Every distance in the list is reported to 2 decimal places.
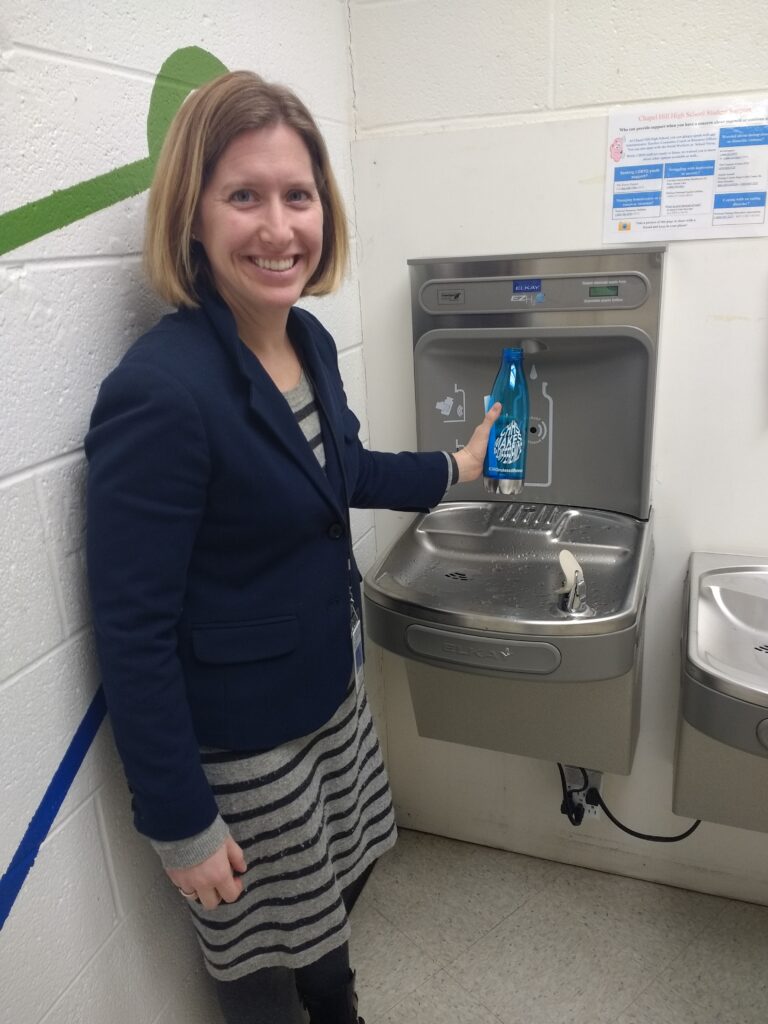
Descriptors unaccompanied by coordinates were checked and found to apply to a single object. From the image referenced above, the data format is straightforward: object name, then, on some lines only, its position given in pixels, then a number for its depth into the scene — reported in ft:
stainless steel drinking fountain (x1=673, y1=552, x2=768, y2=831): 3.63
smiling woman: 2.69
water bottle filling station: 4.05
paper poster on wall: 4.09
